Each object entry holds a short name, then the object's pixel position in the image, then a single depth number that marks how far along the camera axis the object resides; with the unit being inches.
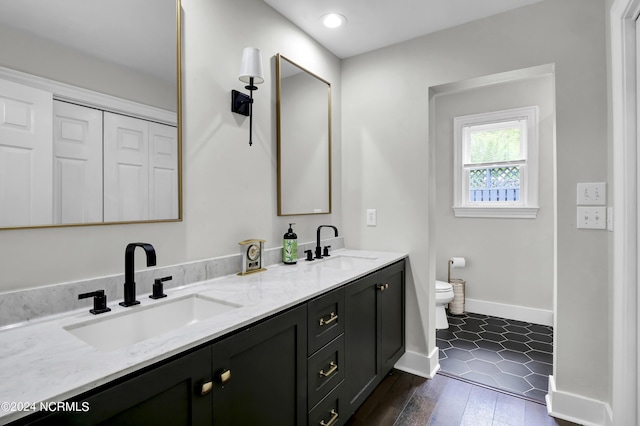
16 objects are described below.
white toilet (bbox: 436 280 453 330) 122.1
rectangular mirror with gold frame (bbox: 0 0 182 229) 41.2
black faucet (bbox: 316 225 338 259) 89.9
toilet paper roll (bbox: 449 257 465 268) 140.1
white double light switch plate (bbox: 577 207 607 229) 70.1
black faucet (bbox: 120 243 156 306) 47.9
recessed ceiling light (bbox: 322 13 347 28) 84.0
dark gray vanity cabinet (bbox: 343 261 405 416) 67.3
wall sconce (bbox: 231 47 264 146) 66.7
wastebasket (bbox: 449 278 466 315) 138.6
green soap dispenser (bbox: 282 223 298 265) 80.4
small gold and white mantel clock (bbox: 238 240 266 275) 69.3
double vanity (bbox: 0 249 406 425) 28.5
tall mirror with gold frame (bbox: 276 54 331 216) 83.9
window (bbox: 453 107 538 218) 127.1
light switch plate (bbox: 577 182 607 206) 70.1
